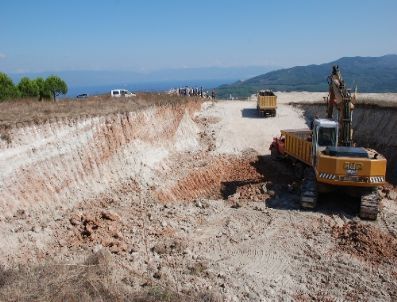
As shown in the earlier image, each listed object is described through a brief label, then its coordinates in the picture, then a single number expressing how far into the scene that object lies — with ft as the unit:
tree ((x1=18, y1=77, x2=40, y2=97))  109.60
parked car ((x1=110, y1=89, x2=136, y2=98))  128.80
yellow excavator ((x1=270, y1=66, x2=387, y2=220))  52.06
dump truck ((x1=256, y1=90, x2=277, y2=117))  116.47
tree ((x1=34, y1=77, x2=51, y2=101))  116.06
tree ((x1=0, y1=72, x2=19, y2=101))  96.68
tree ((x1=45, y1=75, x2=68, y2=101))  122.93
